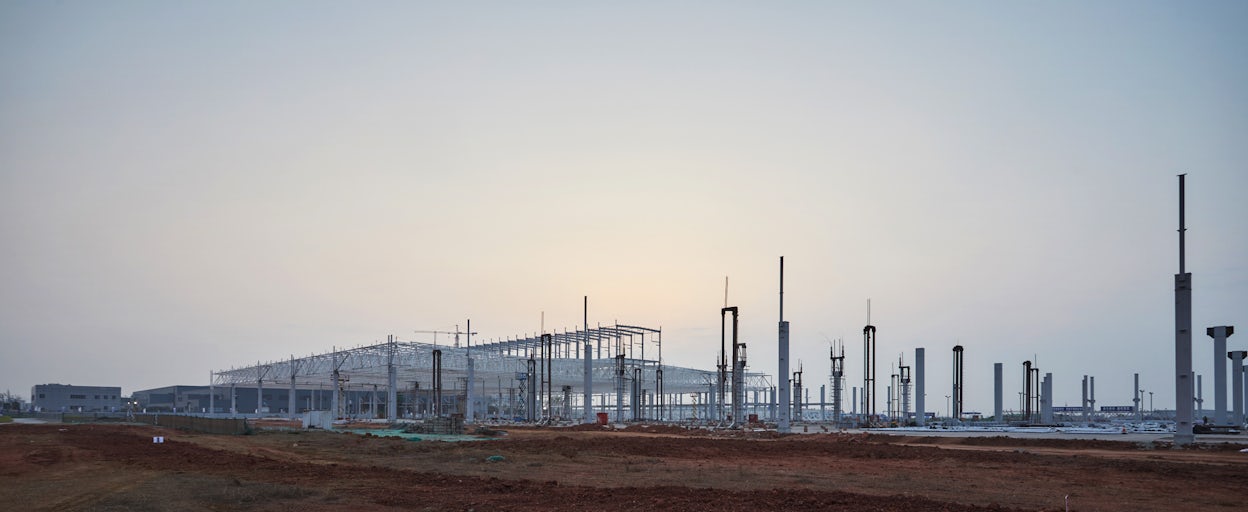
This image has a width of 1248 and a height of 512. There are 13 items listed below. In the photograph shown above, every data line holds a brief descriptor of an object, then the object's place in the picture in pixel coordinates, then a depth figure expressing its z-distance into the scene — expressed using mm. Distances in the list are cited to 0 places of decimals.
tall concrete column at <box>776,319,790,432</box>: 50531
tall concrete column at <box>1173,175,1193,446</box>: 33312
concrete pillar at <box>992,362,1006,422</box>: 71562
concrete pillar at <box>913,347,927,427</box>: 64938
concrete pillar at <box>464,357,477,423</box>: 88062
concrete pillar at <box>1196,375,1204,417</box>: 91456
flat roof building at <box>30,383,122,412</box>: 184250
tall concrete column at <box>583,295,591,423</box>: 84125
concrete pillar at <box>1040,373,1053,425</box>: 83644
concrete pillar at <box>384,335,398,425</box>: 88500
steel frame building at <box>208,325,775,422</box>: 89688
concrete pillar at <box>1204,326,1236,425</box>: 44375
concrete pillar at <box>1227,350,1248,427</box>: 53462
